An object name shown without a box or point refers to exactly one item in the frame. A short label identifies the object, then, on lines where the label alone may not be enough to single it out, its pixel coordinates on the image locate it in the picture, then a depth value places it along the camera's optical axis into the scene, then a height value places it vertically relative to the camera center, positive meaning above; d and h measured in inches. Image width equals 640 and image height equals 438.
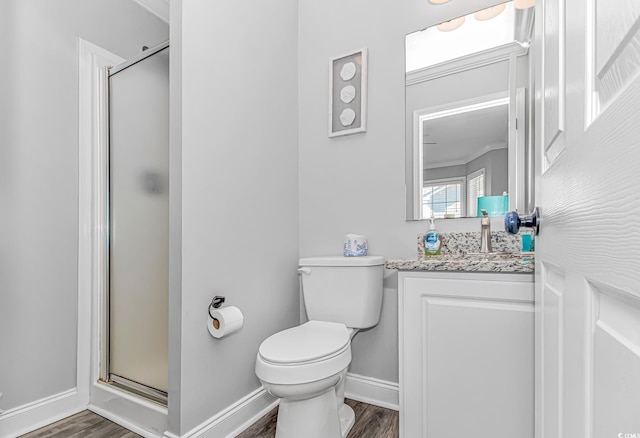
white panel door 11.0 +0.0
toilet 51.1 -21.4
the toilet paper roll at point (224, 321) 57.6 -17.9
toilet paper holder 60.2 -15.0
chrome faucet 64.7 -3.2
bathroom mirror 64.7 +20.9
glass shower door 67.6 -1.6
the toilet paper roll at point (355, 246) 74.8 -6.2
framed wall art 78.7 +29.5
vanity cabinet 40.8 -17.4
